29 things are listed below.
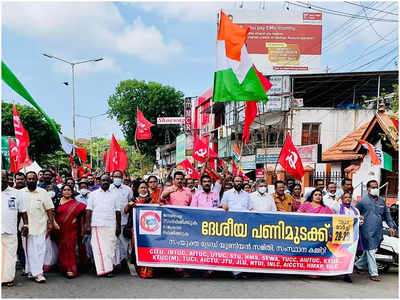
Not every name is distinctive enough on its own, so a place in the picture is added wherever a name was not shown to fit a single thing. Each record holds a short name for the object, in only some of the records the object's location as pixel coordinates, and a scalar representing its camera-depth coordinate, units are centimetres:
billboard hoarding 3547
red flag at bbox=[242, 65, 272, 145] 1046
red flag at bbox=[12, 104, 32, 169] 1225
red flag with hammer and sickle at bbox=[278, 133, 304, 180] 1128
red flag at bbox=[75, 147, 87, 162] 1705
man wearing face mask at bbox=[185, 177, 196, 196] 965
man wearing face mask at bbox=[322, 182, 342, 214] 756
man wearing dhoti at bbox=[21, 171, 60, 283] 617
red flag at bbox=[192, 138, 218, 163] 1712
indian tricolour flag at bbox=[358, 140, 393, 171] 1081
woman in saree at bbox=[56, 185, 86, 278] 657
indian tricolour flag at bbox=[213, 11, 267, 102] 895
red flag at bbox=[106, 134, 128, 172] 1302
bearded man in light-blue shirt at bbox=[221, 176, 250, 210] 696
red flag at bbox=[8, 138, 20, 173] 1398
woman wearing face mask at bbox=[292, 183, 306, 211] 872
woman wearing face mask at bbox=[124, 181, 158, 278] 652
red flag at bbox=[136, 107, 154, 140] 1870
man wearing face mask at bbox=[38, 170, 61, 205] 833
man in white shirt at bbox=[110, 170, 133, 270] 684
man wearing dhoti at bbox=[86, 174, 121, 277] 649
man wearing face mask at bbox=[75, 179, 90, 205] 769
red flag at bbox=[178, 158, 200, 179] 1632
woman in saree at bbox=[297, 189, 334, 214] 688
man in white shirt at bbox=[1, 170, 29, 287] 585
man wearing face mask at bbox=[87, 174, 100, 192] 941
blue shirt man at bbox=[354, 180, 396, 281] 683
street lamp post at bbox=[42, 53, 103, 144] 2905
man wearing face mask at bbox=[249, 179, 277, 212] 720
